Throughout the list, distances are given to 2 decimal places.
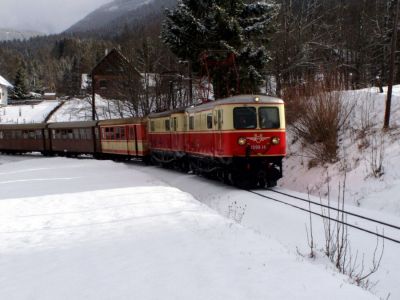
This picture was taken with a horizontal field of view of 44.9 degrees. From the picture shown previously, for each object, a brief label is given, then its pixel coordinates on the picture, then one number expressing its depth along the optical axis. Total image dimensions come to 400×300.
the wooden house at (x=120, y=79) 38.42
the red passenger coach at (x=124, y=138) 26.62
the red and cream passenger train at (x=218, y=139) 15.64
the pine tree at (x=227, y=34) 23.81
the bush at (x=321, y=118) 15.99
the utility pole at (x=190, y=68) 25.46
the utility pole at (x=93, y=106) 40.72
